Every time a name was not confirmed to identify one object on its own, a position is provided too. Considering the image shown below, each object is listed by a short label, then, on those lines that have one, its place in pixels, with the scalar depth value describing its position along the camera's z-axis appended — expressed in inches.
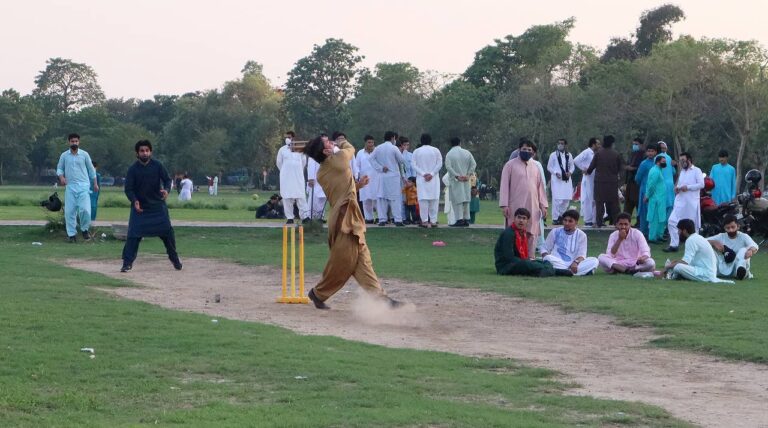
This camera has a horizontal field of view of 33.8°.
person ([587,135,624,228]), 1001.5
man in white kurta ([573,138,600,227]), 1040.2
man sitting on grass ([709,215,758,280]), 671.1
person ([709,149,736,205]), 997.8
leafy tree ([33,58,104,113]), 5649.6
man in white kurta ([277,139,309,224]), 1016.2
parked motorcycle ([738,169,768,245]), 883.4
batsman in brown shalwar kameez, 524.1
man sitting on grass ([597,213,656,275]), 688.4
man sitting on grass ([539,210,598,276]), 685.9
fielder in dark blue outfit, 679.7
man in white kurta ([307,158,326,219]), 1042.1
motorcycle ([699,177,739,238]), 908.0
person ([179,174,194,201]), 2056.5
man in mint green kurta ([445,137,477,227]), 1006.4
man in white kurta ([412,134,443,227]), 1001.5
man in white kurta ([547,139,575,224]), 1019.9
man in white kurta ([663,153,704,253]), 884.0
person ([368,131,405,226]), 1018.7
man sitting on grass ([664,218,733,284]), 651.5
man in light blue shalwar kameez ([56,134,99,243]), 888.3
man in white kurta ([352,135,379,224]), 1032.2
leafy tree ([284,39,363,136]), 4146.2
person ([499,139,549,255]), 741.9
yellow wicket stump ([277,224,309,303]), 554.6
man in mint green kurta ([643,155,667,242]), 922.7
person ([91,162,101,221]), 1028.5
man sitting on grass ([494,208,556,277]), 677.3
